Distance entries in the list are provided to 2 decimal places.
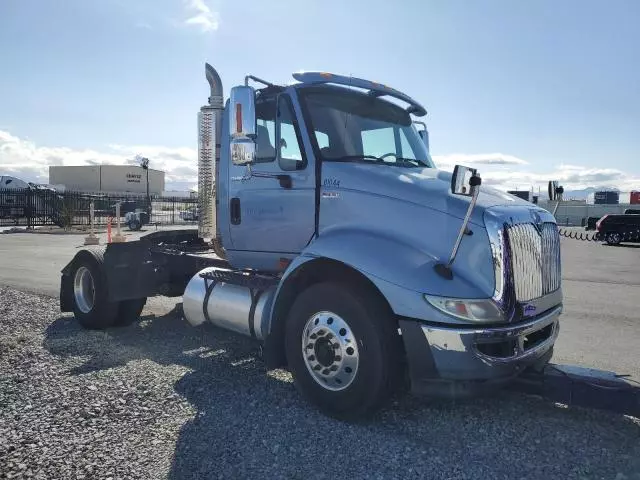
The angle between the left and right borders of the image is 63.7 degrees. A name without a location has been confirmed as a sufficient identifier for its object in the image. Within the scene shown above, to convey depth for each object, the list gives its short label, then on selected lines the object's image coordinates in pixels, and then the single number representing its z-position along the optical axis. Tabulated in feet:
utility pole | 120.88
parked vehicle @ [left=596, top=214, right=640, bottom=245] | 86.94
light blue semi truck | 11.47
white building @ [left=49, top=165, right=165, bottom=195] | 262.06
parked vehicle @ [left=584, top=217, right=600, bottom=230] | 119.23
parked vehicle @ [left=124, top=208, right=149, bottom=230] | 99.91
